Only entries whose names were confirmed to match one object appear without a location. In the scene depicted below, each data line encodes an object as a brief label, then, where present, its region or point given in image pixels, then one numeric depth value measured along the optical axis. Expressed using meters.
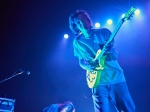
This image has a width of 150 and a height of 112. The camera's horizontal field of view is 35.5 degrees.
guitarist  3.52
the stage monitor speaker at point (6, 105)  5.20
